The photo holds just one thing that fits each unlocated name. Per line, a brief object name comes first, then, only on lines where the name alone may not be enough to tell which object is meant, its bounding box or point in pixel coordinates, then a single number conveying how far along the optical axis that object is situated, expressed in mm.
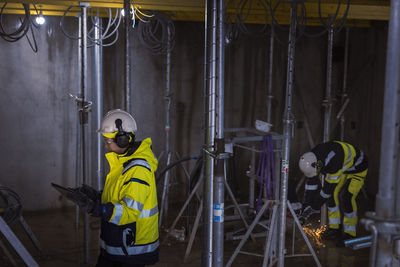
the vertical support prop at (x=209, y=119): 3207
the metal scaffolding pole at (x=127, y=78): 4801
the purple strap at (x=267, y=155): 5078
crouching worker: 5582
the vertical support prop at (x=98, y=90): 6047
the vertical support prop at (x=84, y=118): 4848
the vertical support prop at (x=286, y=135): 4312
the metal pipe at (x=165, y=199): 6480
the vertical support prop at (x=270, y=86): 7340
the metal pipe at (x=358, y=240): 2199
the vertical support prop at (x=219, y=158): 3189
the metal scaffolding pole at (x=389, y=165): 2141
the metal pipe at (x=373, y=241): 2238
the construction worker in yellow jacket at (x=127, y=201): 3238
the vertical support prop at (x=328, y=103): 6324
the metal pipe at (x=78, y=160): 6258
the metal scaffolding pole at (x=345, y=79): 7766
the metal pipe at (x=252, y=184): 6254
